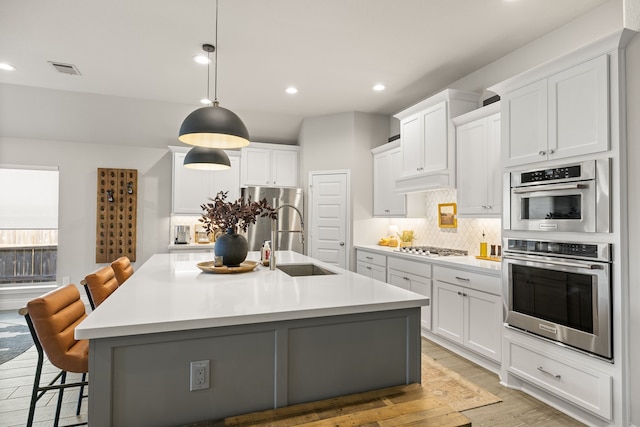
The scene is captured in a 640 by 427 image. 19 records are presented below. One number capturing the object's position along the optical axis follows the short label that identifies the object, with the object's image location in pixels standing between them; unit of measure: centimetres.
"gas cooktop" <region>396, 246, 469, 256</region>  400
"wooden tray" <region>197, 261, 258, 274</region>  246
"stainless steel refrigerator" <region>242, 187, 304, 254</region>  554
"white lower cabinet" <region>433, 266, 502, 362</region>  298
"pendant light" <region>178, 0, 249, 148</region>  222
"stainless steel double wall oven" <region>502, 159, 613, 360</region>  215
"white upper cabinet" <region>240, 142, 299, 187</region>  585
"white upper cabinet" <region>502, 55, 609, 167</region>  218
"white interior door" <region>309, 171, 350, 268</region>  539
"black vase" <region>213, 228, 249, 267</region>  255
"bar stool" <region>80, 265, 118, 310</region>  226
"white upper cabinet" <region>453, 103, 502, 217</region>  323
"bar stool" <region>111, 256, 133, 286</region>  283
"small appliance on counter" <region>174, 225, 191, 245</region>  563
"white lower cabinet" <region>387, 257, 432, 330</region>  376
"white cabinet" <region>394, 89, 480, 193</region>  377
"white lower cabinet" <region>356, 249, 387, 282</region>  455
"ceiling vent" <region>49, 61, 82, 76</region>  381
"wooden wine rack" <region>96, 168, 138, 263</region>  549
